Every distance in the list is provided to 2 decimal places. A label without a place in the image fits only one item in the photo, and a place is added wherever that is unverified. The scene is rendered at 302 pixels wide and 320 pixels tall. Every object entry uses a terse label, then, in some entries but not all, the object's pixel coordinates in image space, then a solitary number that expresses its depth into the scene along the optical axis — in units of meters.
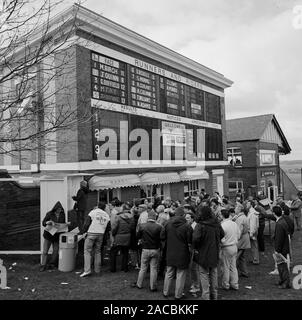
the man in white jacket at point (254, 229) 8.85
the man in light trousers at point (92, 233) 7.82
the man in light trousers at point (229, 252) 6.83
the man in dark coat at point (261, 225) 9.64
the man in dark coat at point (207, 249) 6.01
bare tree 6.20
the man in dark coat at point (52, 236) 8.35
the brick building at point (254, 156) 30.59
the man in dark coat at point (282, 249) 6.93
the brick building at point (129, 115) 12.54
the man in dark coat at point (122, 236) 8.00
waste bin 8.27
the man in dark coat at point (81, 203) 10.21
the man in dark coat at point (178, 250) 6.21
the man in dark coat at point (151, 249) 6.73
